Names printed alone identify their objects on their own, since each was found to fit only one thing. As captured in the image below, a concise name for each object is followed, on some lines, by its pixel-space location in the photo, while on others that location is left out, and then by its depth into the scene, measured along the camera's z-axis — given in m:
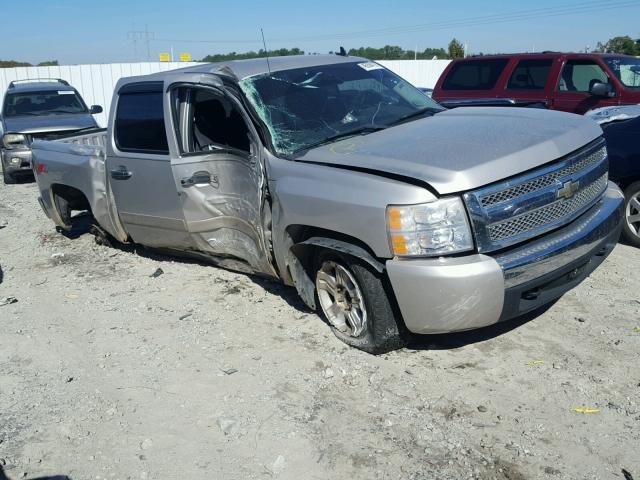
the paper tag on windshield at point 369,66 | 5.49
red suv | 9.48
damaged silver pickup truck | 3.59
